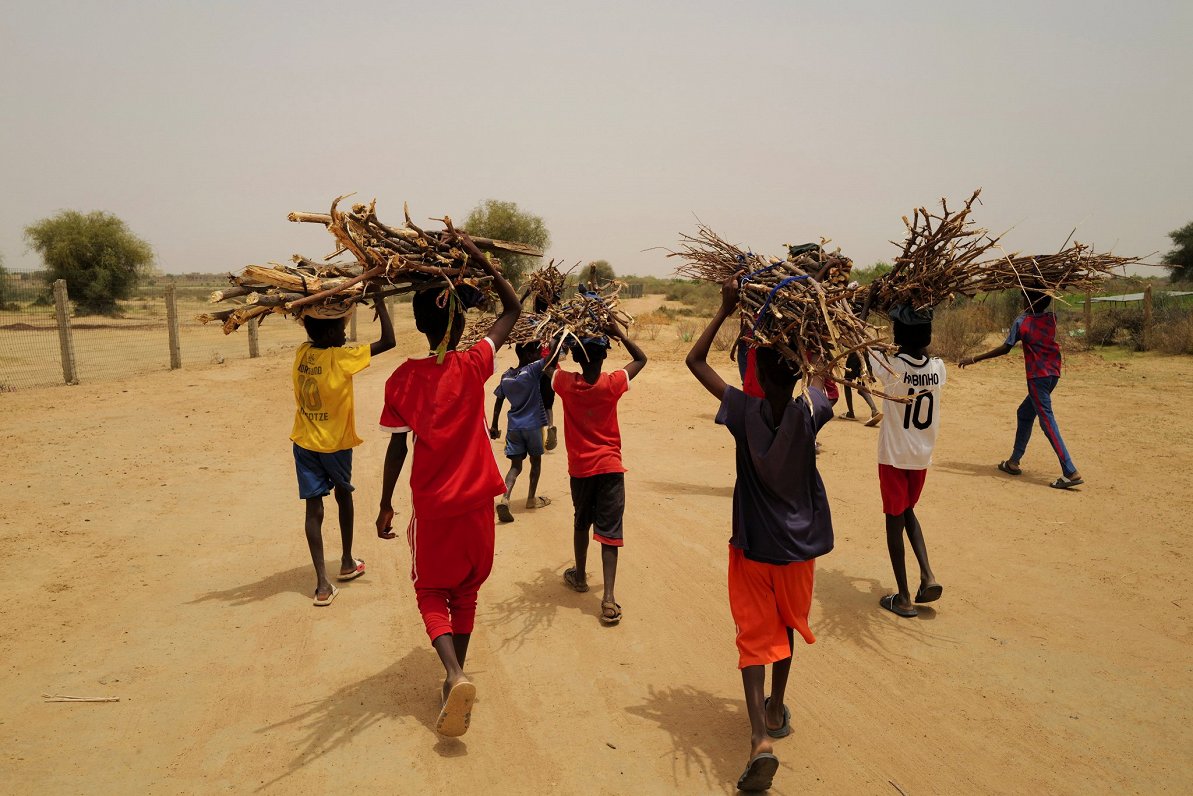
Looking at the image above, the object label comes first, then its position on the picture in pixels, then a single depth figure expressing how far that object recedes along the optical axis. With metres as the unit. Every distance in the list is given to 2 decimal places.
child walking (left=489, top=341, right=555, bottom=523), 6.72
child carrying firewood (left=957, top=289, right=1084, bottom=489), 7.94
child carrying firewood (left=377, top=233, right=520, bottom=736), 3.50
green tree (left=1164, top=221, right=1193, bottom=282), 32.50
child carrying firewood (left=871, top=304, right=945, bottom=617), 4.77
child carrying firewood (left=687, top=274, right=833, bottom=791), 3.16
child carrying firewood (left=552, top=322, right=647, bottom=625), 4.80
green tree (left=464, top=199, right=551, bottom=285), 35.41
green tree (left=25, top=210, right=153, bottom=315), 34.97
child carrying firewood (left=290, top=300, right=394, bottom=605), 4.86
